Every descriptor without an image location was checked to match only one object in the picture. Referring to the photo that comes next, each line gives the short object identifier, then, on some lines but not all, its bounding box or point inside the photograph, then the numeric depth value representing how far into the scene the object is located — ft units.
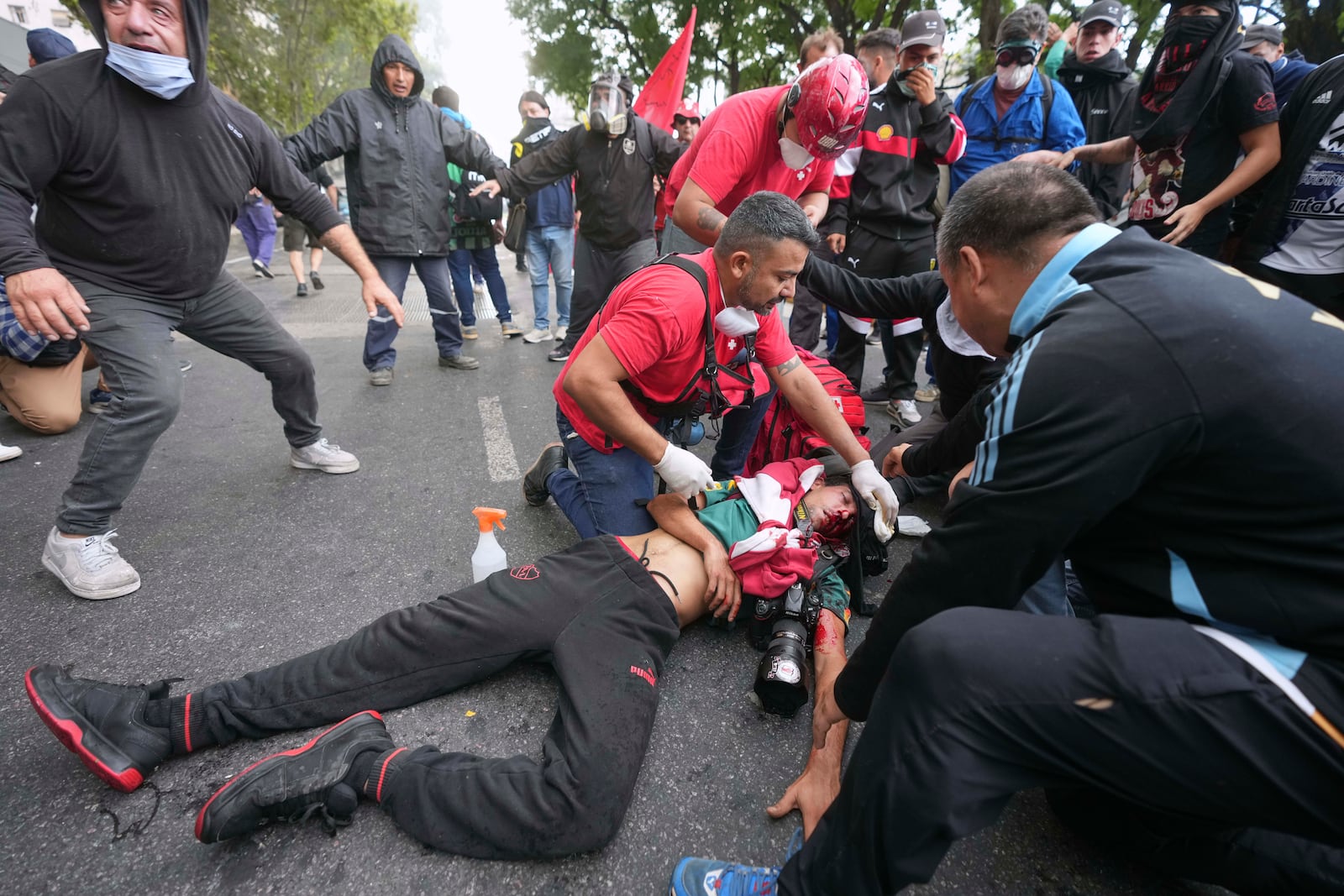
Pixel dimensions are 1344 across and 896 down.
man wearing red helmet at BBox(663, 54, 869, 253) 8.62
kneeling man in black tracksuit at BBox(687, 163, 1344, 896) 3.10
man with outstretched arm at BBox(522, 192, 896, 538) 6.77
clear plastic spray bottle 7.09
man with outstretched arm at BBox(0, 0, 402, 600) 6.31
